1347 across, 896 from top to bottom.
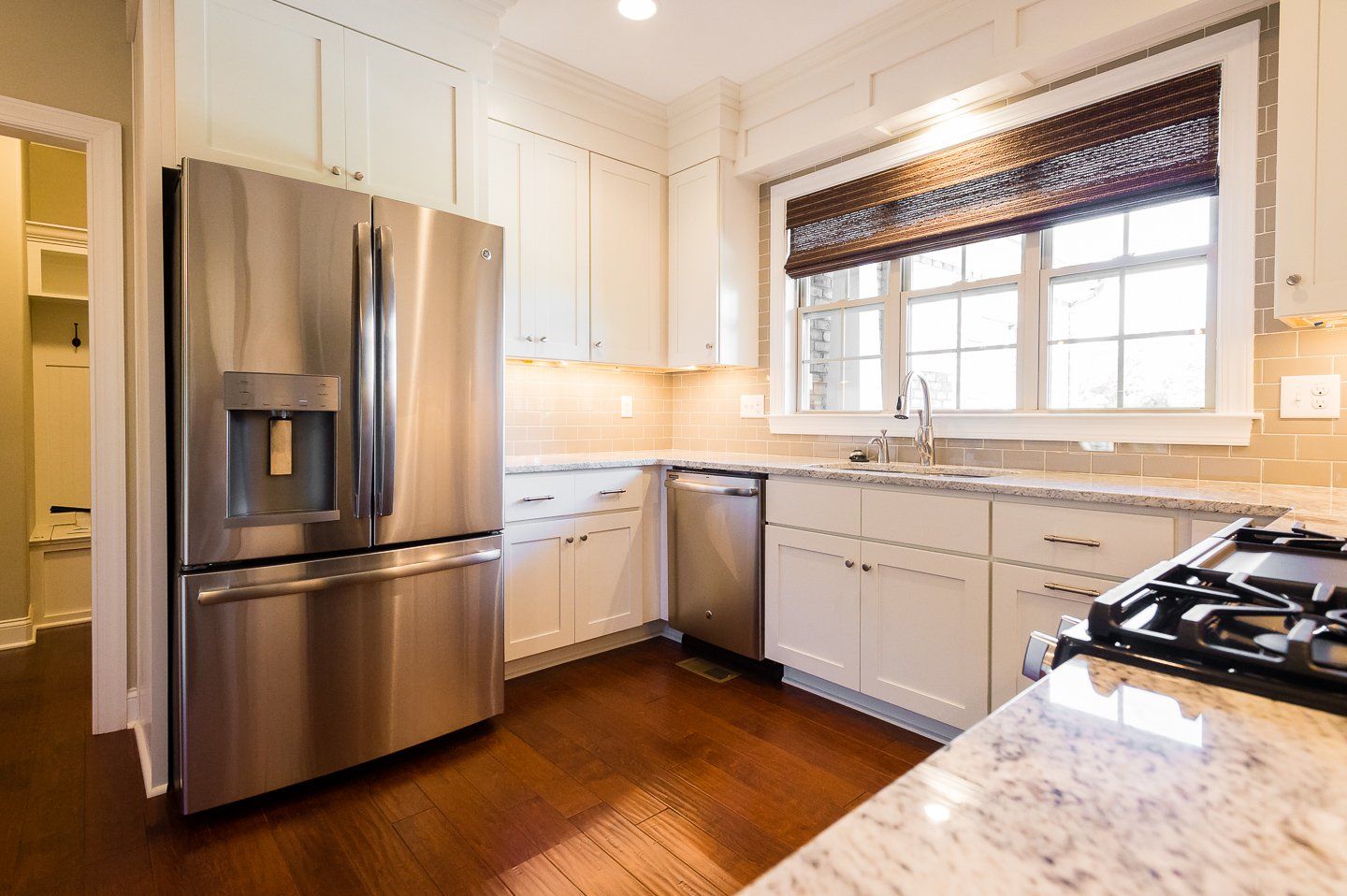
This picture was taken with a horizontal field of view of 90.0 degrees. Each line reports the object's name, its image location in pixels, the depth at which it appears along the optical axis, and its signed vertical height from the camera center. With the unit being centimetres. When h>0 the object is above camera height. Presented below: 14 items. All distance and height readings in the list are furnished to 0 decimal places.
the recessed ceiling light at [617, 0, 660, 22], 265 +170
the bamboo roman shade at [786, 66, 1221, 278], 217 +99
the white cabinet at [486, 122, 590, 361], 307 +94
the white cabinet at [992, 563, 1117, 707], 192 -51
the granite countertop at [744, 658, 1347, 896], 32 -21
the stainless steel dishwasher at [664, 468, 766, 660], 284 -54
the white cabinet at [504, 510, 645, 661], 281 -64
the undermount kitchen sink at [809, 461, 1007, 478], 259 -13
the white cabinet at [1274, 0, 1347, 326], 160 +67
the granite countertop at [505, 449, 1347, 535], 155 -15
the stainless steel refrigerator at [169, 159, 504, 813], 183 -13
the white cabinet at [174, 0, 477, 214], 198 +107
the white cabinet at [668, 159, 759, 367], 342 +88
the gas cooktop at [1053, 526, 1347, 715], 54 -18
